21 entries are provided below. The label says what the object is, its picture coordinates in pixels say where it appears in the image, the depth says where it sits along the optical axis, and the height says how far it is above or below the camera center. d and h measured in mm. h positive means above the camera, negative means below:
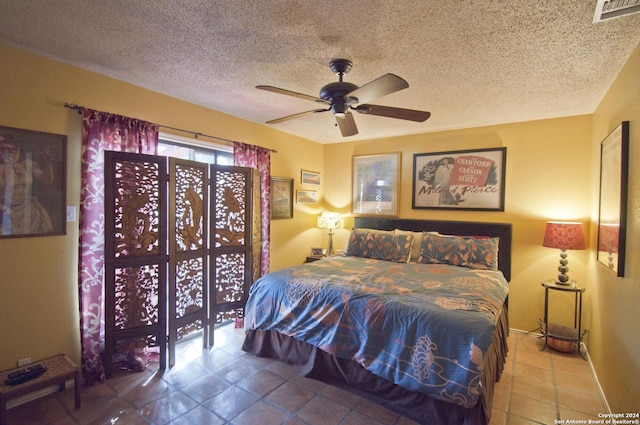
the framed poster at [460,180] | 3744 +403
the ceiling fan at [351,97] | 1892 +756
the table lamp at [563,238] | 2962 -267
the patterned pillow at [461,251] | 3318 -476
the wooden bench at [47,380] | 1837 -1180
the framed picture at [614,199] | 1935 +103
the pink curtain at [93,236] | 2385 -262
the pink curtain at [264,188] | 3771 +242
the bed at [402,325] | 1838 -845
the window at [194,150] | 3088 +623
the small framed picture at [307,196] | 4637 +175
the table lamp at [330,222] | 4719 -224
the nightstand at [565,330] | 2982 -1226
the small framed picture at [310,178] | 4711 +484
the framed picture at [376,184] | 4480 +381
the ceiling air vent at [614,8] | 1480 +1052
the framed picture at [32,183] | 2074 +141
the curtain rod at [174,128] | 2346 +772
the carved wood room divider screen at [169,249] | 2443 -409
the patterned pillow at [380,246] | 3713 -479
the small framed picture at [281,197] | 4180 +135
